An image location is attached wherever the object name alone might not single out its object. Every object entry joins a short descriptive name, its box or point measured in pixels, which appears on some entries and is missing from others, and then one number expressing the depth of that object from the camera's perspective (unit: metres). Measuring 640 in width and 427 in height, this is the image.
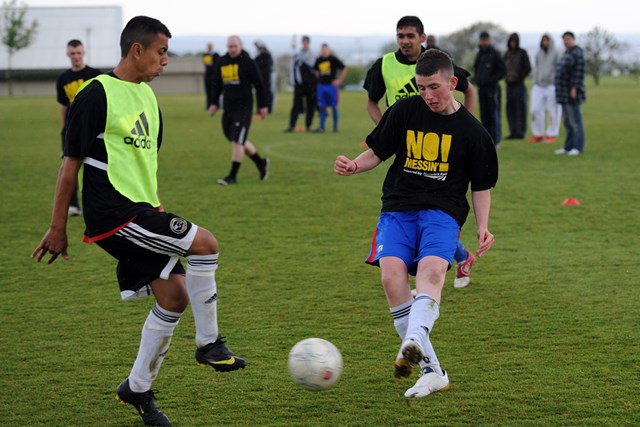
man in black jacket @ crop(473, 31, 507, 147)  18.98
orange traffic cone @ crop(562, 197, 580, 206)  11.95
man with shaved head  14.22
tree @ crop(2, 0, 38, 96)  61.56
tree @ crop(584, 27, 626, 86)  59.34
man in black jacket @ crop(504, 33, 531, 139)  20.72
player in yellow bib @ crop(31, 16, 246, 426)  4.65
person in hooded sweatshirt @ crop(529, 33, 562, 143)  20.22
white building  67.69
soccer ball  4.86
